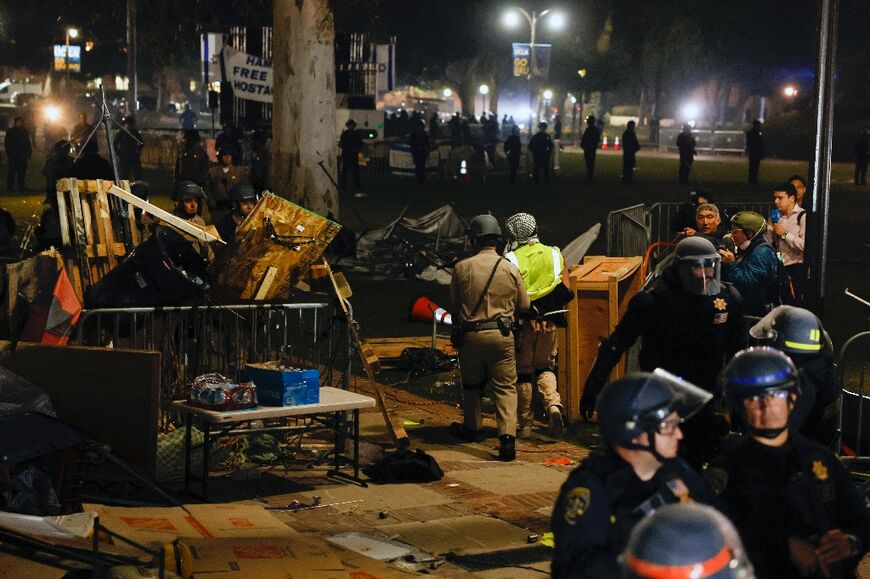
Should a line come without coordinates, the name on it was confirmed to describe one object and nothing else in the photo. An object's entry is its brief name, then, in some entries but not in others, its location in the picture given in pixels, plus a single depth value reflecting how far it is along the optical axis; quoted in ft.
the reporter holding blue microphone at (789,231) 43.75
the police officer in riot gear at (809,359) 21.03
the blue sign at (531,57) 166.51
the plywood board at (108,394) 29.25
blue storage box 30.55
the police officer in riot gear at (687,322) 24.84
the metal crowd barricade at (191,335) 33.32
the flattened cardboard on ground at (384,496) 30.81
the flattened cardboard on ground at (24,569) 21.57
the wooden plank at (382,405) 34.04
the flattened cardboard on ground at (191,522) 26.78
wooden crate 39.09
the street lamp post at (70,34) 206.28
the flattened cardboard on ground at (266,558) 24.34
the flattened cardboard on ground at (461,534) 27.73
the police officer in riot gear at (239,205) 40.16
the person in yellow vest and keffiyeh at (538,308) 37.86
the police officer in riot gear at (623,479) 14.26
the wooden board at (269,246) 34.96
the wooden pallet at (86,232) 36.99
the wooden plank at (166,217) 35.01
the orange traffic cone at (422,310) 56.18
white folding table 29.71
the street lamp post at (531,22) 162.93
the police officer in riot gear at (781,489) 15.87
